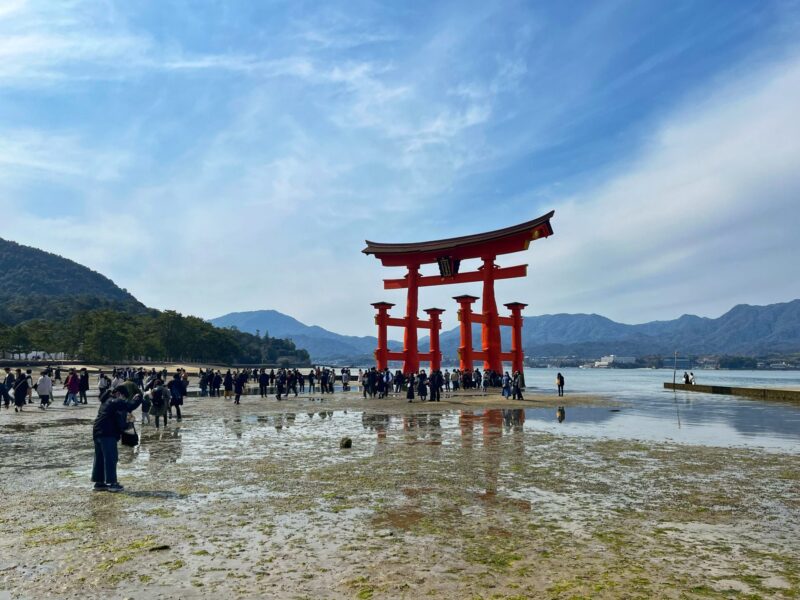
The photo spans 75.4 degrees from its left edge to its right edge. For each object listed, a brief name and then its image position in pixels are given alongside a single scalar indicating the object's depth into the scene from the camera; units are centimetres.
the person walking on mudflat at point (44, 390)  2256
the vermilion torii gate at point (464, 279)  3831
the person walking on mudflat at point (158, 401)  1637
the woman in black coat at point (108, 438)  812
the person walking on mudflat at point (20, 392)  2144
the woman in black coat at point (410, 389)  2902
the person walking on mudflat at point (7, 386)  2358
